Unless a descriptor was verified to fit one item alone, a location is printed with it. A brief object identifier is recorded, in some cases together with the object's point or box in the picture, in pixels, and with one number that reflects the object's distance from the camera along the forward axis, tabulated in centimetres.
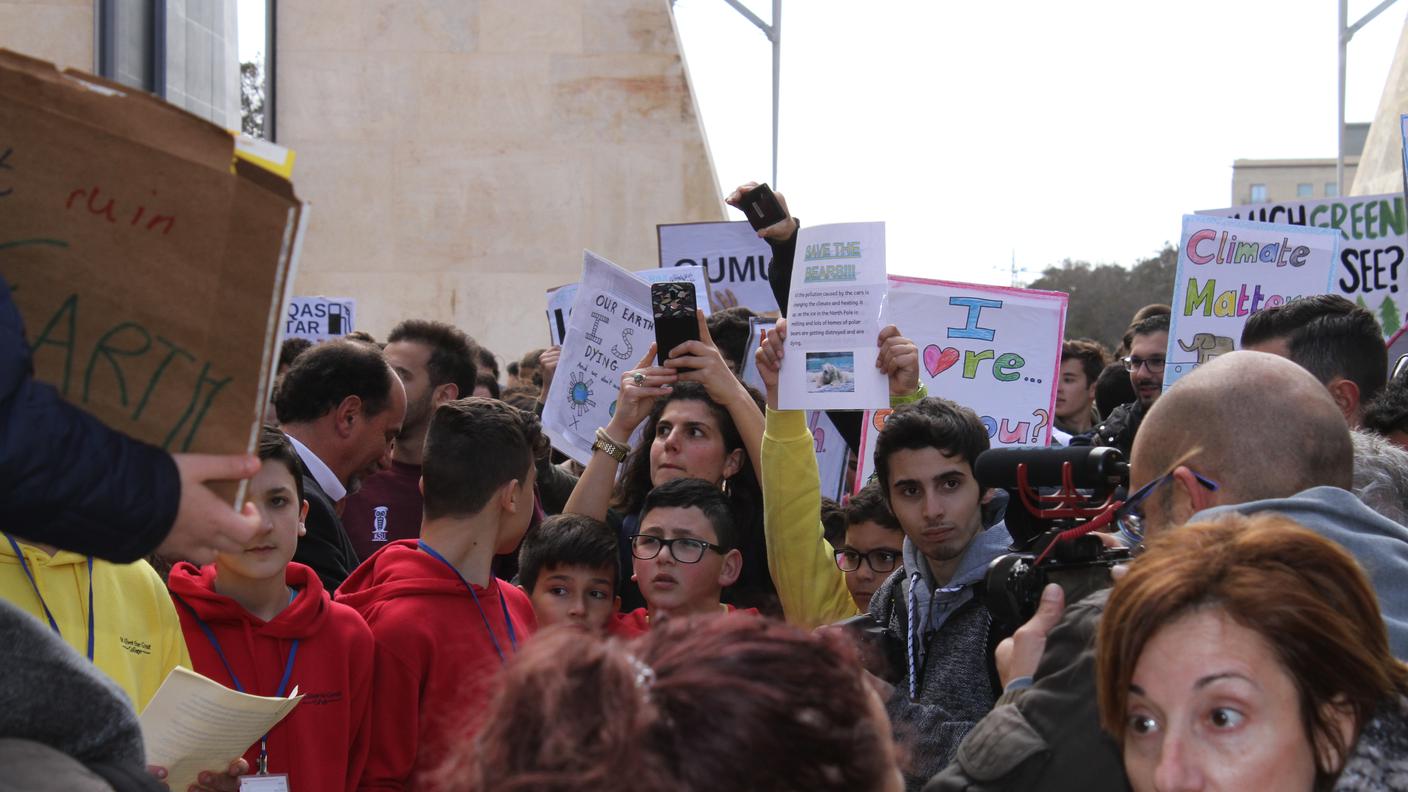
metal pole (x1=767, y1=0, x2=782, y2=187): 1486
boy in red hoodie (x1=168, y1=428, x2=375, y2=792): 346
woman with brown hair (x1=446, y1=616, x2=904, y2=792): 126
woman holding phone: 471
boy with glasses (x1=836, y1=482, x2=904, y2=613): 440
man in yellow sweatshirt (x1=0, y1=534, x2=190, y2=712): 301
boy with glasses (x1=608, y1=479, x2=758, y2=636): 429
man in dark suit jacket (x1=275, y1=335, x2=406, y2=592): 477
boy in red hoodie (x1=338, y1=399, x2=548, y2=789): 363
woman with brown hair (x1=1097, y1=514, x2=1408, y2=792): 192
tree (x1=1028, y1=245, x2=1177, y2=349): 4206
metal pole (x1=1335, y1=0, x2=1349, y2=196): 1559
